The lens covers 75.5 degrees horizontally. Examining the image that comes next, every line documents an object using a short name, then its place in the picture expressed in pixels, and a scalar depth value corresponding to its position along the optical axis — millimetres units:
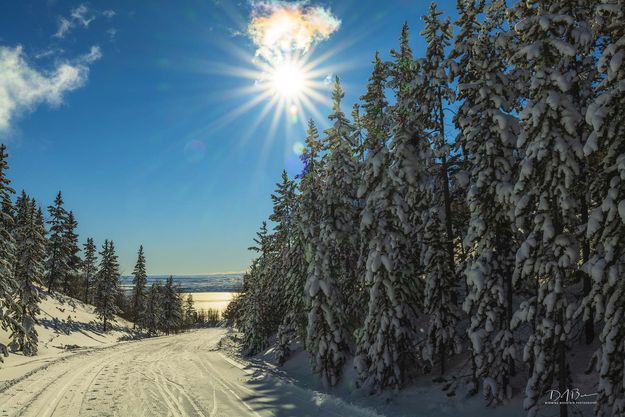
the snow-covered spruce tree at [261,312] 34594
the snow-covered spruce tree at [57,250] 69812
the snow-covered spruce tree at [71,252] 73250
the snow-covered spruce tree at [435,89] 18016
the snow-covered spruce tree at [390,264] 16547
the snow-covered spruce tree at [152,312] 82125
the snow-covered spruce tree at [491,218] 13305
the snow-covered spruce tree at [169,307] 92000
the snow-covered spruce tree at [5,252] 26203
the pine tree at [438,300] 16062
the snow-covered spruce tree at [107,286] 68188
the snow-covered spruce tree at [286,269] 25844
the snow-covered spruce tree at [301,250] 23000
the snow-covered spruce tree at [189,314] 128938
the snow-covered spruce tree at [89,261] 83750
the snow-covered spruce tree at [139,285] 84438
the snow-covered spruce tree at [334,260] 19578
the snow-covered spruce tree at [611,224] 8711
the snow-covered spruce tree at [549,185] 10359
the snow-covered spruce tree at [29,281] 36159
